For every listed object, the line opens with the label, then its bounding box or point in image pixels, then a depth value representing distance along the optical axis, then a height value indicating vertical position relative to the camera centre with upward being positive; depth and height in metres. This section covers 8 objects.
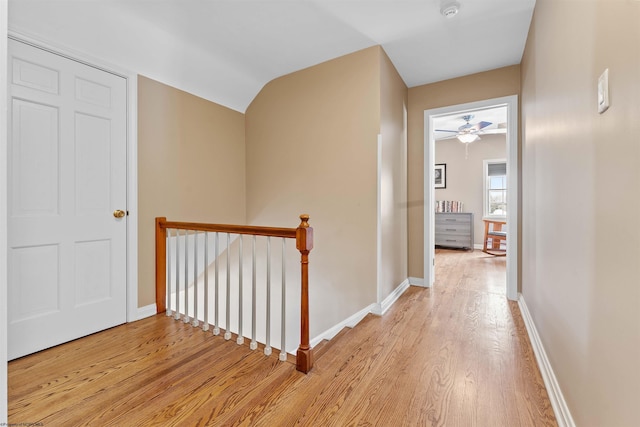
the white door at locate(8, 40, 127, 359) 1.87 +0.09
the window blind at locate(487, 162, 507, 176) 6.06 +0.92
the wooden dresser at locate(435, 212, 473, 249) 5.88 -0.34
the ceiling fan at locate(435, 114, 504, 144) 4.87 +1.45
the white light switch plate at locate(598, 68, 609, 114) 0.91 +0.39
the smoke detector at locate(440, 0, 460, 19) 2.08 +1.49
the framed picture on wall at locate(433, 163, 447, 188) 6.62 +0.86
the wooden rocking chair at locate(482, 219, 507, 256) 5.43 -0.44
